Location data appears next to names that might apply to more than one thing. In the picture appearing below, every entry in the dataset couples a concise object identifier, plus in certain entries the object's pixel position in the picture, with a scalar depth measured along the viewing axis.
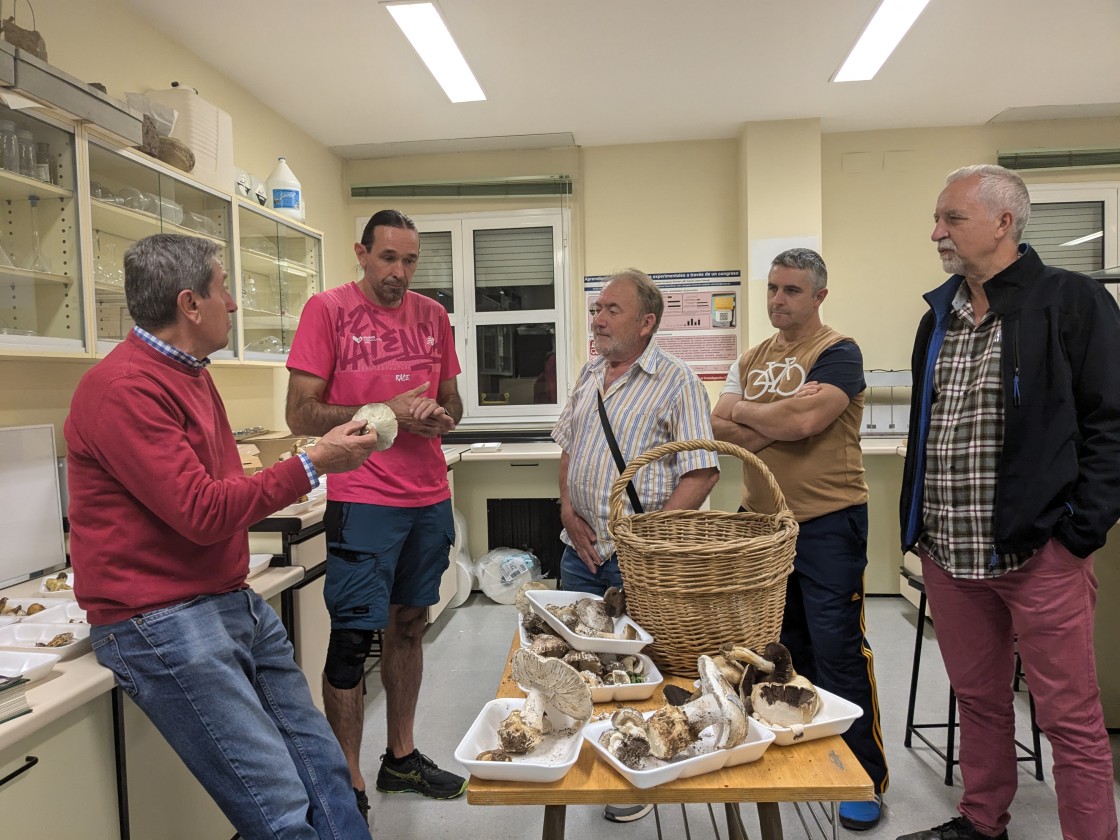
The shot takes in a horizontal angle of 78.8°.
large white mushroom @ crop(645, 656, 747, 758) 0.89
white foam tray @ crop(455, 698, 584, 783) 0.88
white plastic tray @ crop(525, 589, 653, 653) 1.14
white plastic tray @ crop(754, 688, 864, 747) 0.94
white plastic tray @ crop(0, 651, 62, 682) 1.26
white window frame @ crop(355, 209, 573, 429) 4.55
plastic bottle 3.20
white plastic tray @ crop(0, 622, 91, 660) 1.41
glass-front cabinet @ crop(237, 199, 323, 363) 2.96
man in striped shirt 1.70
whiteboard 1.88
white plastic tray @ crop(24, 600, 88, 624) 1.61
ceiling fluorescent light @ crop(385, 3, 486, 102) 2.77
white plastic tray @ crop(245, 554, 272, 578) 1.95
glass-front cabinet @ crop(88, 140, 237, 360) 2.09
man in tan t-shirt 1.82
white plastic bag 4.14
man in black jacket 1.48
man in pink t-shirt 1.87
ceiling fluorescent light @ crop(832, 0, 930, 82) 2.83
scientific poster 4.44
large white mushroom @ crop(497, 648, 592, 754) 0.92
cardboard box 3.01
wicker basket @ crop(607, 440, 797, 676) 1.09
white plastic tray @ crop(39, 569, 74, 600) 1.75
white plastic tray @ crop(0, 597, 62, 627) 1.60
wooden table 0.86
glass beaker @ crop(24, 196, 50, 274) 1.90
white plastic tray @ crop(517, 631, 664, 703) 1.07
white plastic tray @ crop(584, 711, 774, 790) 0.85
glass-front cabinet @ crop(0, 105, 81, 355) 1.81
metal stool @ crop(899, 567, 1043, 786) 2.16
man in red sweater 1.16
